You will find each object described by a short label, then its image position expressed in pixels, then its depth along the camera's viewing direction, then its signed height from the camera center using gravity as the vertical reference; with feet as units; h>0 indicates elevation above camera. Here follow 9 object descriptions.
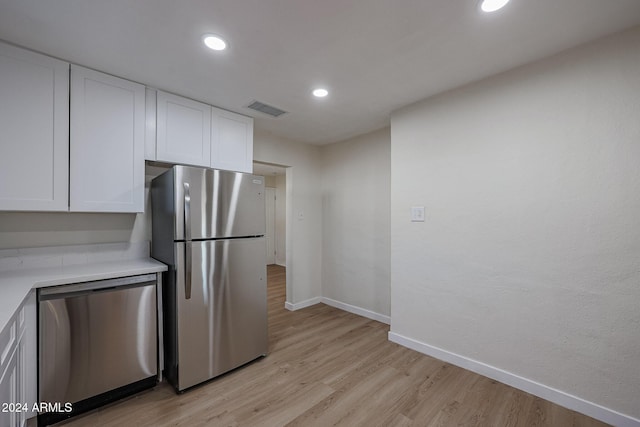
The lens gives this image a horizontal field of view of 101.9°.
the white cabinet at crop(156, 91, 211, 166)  7.48 +2.53
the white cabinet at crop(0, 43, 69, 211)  5.52 +1.84
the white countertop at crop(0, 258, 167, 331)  4.28 -1.37
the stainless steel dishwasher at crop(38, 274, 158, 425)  5.26 -2.87
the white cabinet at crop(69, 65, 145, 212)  6.27 +1.80
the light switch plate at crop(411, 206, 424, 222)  8.30 +0.03
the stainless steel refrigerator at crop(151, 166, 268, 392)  6.46 -1.48
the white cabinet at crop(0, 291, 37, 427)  3.76 -2.61
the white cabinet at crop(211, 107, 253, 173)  8.53 +2.50
